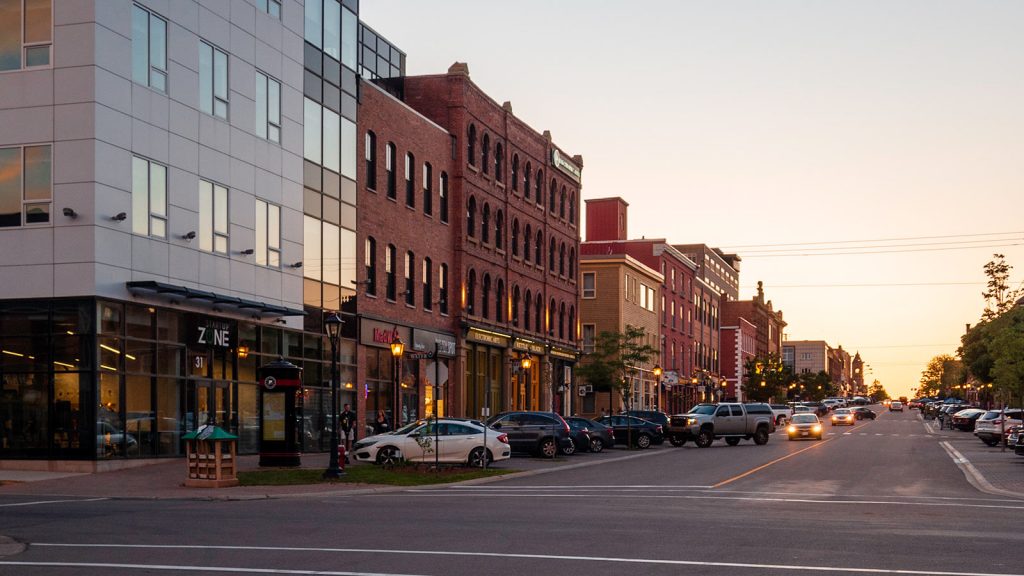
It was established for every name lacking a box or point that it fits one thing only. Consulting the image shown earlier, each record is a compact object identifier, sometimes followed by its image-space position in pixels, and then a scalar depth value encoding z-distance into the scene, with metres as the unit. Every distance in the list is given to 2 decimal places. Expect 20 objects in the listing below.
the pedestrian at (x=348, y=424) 40.50
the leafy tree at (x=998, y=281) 93.75
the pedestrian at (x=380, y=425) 44.02
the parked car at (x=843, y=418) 98.06
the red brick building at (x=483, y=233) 51.81
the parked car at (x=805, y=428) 63.81
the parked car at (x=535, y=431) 44.09
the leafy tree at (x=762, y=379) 129.12
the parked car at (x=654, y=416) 58.44
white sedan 35.94
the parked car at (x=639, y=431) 56.12
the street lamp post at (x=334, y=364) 29.94
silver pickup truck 56.53
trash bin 27.67
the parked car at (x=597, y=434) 50.53
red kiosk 33.78
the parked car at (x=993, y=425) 57.42
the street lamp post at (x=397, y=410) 49.72
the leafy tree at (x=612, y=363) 64.25
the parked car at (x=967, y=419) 78.75
